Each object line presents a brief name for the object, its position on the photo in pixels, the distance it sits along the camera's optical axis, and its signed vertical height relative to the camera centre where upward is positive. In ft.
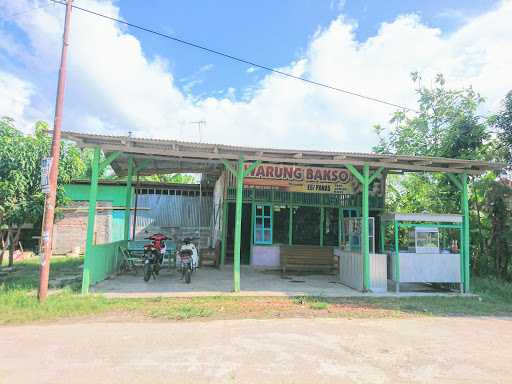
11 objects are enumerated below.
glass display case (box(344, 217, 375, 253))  28.27 -0.21
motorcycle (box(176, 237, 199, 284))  28.66 -2.79
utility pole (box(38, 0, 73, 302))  20.79 +2.83
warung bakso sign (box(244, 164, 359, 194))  37.29 +5.56
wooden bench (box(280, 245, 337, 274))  36.14 -3.11
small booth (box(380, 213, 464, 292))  27.17 -1.74
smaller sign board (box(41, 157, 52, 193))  21.45 +3.00
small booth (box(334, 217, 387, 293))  27.27 -2.44
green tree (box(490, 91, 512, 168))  34.04 +10.96
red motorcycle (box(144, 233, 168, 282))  29.14 -2.61
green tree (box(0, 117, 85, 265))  29.76 +3.97
